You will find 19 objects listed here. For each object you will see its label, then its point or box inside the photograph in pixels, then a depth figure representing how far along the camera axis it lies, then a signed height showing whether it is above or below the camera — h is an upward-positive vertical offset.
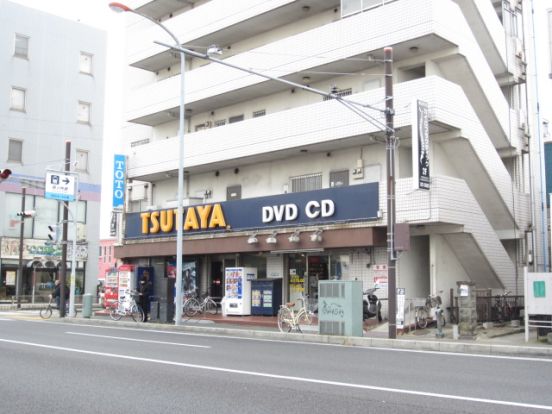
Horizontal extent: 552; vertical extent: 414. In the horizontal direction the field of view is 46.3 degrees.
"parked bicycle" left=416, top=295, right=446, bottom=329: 20.45 -1.04
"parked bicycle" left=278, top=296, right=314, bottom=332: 19.39 -1.24
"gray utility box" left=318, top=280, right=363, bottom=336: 17.97 -0.85
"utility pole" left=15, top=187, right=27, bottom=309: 36.62 +0.48
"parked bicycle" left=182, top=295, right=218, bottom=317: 26.45 -1.27
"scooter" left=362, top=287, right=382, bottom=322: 21.42 -0.95
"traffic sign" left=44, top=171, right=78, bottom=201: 27.09 +3.75
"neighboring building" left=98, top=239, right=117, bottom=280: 89.06 +2.90
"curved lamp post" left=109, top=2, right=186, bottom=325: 22.92 +1.71
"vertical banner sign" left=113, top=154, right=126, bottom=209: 32.34 +4.78
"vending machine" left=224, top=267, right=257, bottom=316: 25.67 -0.55
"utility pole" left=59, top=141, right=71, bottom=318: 28.08 +0.23
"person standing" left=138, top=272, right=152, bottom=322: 25.05 -0.77
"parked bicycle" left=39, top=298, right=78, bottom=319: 28.05 -1.73
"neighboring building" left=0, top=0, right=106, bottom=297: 41.97 +10.13
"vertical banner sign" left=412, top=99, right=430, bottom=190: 19.81 +4.11
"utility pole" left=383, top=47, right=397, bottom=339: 17.45 +2.38
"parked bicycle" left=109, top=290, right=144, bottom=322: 25.19 -1.37
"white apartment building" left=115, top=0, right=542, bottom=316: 21.95 +4.98
